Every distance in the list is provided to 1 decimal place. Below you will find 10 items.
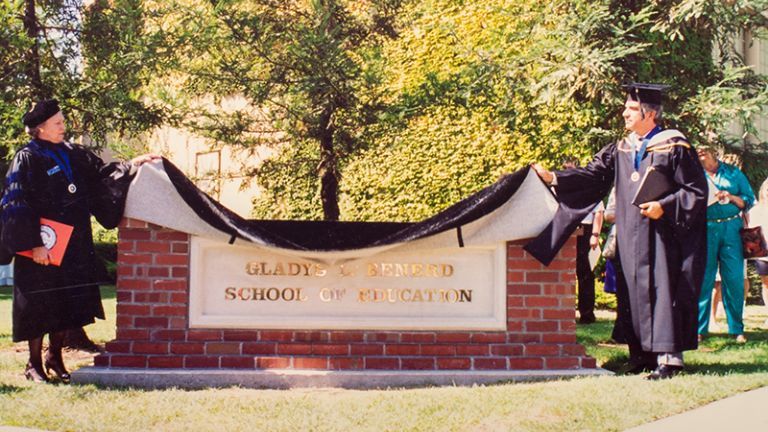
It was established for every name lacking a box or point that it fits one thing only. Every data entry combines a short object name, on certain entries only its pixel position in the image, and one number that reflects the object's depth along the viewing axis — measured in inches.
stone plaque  264.8
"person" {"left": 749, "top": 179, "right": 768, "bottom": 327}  414.6
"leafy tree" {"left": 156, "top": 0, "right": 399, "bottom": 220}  362.6
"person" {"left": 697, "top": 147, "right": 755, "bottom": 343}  363.9
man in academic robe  258.2
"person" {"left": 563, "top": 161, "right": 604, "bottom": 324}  427.5
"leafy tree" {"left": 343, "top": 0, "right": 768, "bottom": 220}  386.3
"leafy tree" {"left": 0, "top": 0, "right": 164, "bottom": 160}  342.6
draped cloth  260.1
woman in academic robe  255.8
